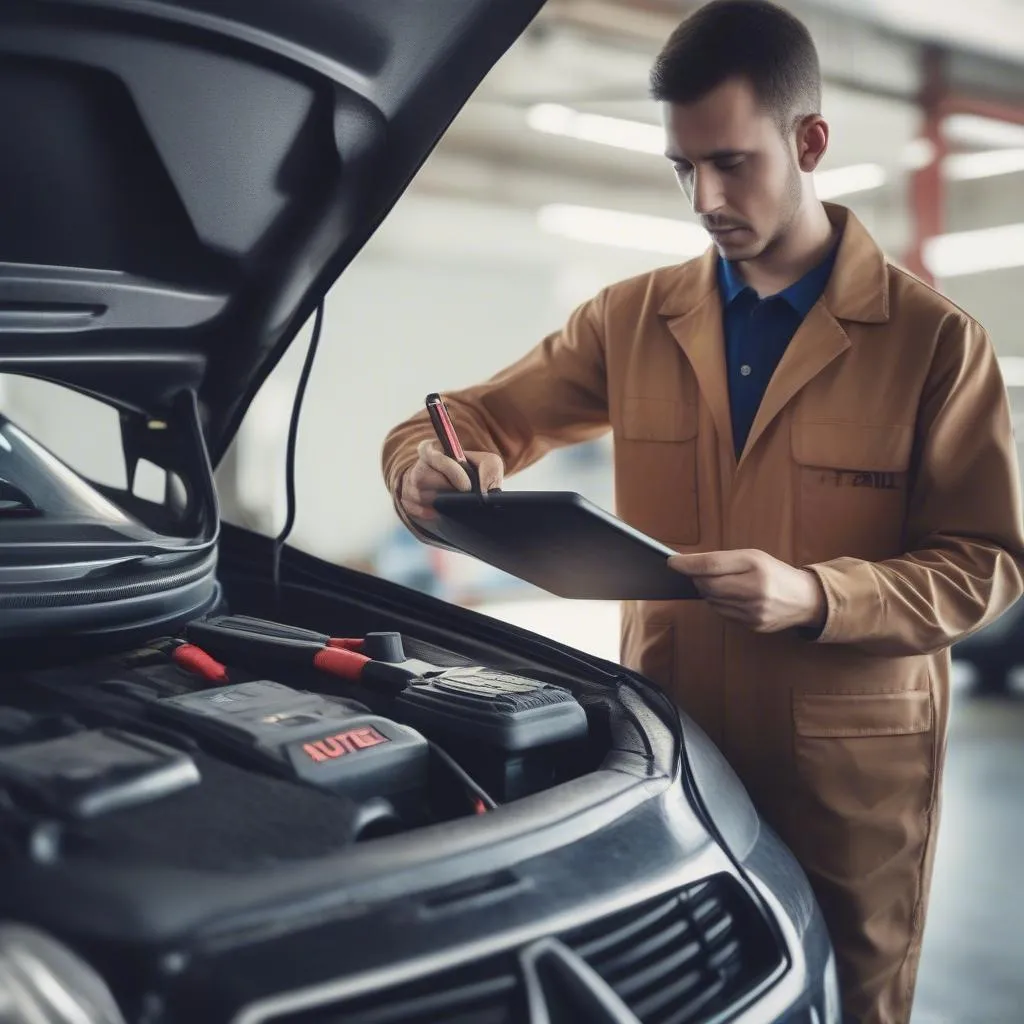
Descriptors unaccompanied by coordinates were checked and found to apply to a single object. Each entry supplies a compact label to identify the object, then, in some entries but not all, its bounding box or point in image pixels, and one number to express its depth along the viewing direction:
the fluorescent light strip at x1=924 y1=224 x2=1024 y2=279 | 8.01
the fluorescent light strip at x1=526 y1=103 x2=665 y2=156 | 6.05
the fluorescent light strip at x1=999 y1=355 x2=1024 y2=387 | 7.73
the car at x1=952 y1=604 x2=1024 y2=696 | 4.66
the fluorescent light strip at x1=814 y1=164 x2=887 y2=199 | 7.35
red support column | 6.56
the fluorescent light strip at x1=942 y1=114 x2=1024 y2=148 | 6.81
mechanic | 1.22
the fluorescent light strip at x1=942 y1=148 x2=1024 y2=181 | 7.54
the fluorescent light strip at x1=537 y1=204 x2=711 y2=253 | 7.26
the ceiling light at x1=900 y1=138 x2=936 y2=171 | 6.80
